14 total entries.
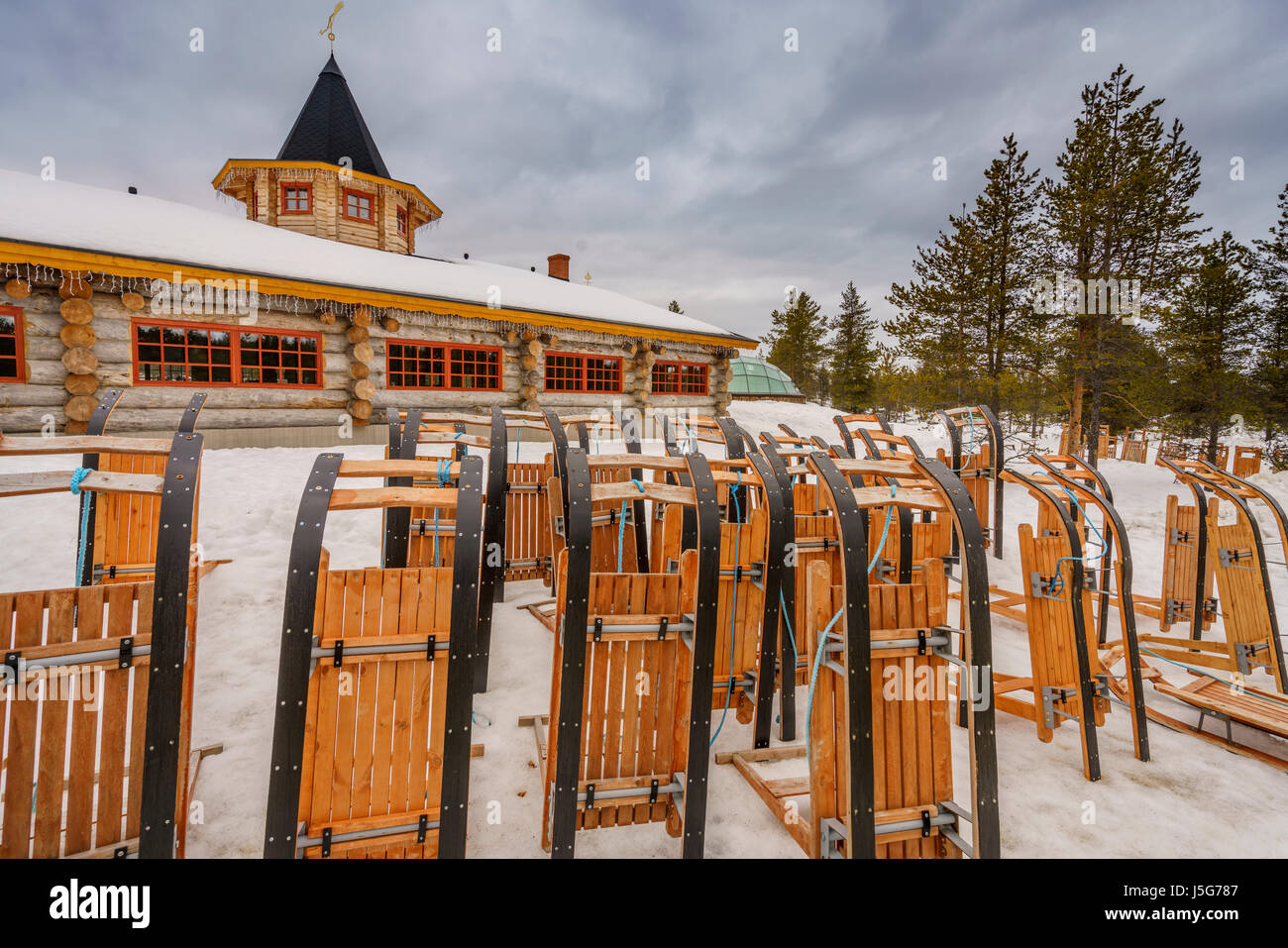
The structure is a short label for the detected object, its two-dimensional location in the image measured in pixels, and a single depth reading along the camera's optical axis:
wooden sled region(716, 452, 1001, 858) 2.51
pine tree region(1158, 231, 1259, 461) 19.58
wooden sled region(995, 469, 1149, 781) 3.85
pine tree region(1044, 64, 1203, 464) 15.31
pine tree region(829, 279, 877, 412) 36.19
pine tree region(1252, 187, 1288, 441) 18.66
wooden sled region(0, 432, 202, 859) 2.21
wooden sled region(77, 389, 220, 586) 4.12
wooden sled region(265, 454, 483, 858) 2.24
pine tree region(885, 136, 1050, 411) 17.66
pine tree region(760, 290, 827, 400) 39.88
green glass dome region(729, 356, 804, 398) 32.62
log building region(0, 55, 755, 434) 9.26
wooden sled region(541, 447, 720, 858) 2.62
